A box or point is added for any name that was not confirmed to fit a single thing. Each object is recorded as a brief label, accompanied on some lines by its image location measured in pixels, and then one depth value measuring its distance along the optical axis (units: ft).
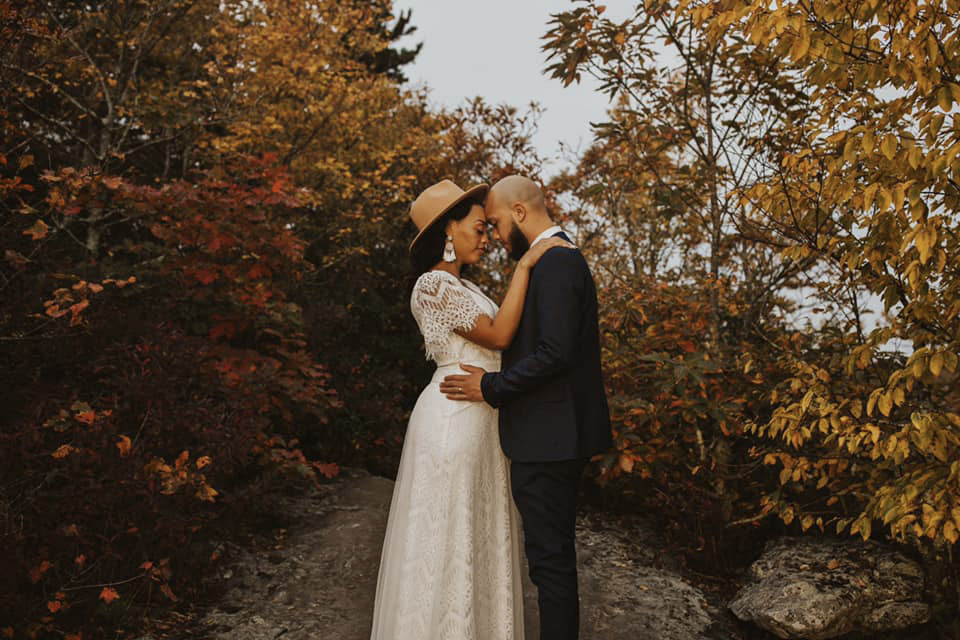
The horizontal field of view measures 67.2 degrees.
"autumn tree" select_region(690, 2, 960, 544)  8.23
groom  8.71
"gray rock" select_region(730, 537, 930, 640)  12.19
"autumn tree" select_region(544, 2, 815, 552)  15.06
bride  8.90
